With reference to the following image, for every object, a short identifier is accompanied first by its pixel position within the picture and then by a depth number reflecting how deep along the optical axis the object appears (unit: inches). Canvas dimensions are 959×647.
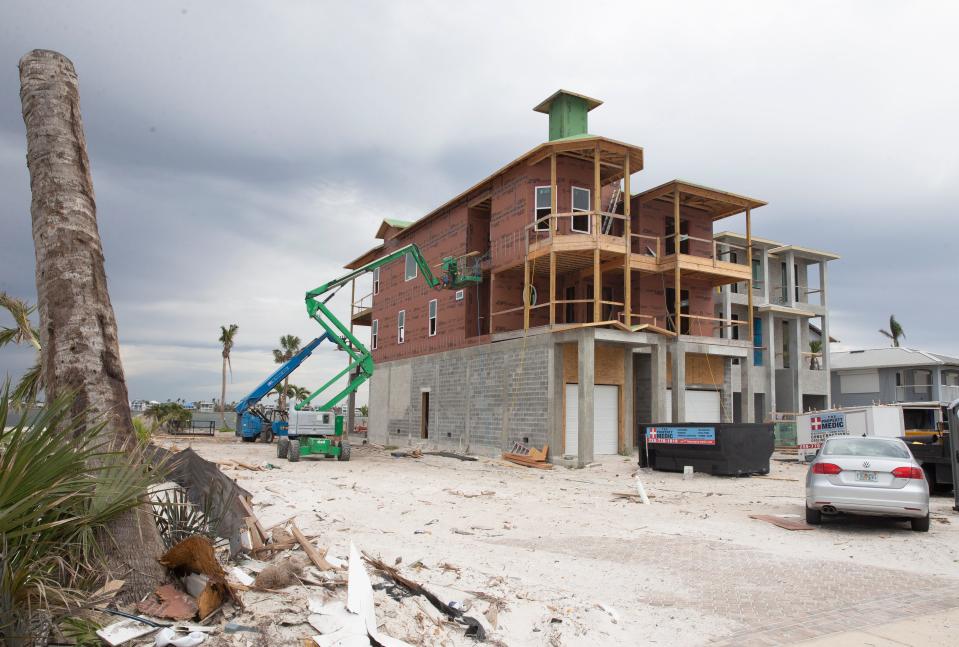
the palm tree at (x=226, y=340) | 2659.9
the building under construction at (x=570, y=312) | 955.3
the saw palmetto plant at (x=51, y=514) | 173.3
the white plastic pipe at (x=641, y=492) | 588.1
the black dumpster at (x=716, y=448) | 747.4
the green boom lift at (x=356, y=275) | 1149.5
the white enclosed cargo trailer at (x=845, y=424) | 731.4
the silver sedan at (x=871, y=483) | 419.8
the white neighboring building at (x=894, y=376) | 1745.8
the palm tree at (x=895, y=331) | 2637.8
